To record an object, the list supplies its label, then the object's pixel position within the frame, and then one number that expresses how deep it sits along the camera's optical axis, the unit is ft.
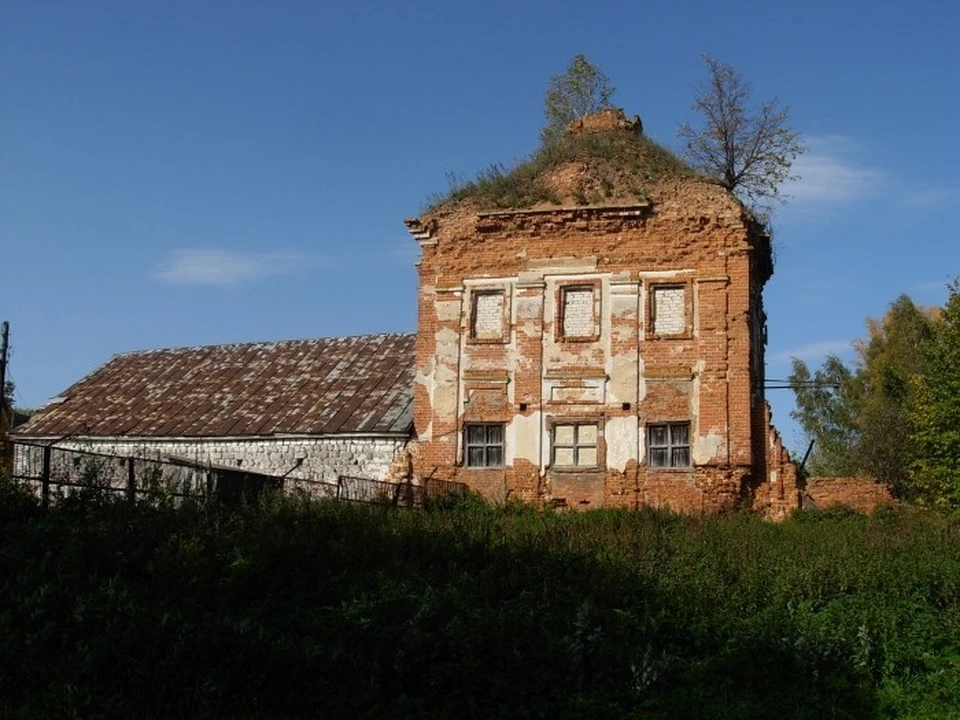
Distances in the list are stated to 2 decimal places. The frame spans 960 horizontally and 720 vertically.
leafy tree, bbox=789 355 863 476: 148.87
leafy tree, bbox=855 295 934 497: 134.62
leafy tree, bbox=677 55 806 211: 89.35
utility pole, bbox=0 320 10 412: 123.22
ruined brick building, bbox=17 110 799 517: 74.84
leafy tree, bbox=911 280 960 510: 95.25
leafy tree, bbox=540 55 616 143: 118.52
